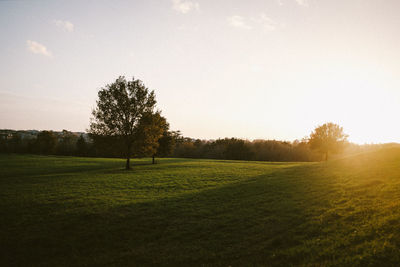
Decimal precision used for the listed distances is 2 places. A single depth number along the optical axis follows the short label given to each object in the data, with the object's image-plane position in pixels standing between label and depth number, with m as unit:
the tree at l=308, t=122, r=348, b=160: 55.31
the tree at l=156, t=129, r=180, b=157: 49.81
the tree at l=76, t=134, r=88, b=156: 98.54
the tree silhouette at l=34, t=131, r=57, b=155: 98.22
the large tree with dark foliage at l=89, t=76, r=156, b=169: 33.97
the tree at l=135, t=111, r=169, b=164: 34.32
